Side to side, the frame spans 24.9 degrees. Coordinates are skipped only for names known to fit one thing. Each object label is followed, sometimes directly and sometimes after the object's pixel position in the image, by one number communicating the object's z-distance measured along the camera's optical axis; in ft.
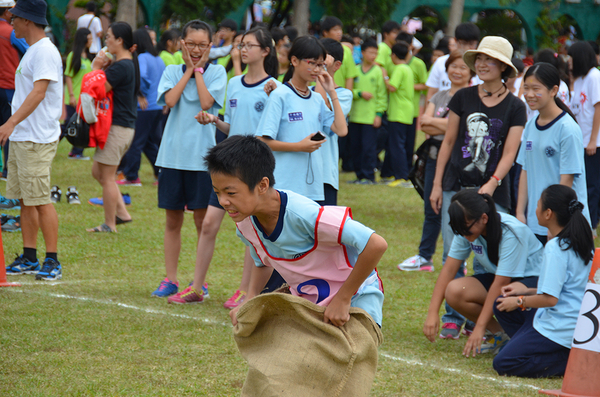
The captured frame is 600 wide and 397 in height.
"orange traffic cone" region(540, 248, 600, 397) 21.76
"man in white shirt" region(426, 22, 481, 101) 42.00
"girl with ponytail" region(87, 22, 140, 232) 42.10
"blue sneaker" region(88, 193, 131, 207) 52.76
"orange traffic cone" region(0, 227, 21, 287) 31.76
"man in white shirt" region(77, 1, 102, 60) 87.02
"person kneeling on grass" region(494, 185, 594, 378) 23.77
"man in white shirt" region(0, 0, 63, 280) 32.53
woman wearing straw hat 29.79
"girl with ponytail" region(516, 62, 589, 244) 28.02
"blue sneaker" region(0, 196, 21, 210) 48.70
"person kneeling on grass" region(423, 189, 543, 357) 25.66
